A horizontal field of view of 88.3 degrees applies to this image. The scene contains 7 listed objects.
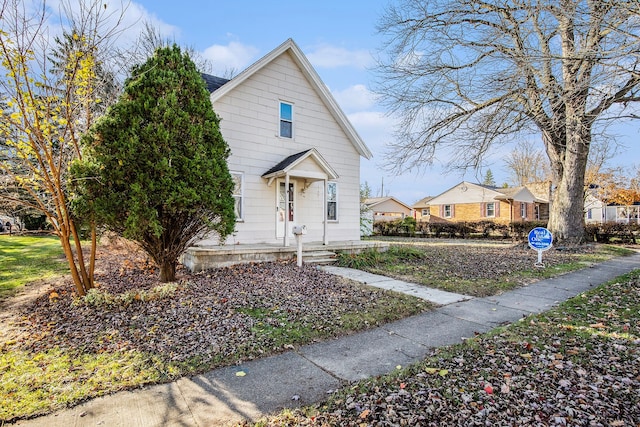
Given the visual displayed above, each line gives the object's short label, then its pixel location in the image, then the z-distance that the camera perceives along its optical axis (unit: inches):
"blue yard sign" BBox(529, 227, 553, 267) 364.5
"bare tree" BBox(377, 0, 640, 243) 227.5
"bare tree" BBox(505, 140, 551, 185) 1337.4
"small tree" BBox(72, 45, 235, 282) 229.9
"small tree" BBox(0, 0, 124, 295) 191.6
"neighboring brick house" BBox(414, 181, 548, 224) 1185.4
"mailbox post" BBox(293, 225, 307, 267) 347.4
